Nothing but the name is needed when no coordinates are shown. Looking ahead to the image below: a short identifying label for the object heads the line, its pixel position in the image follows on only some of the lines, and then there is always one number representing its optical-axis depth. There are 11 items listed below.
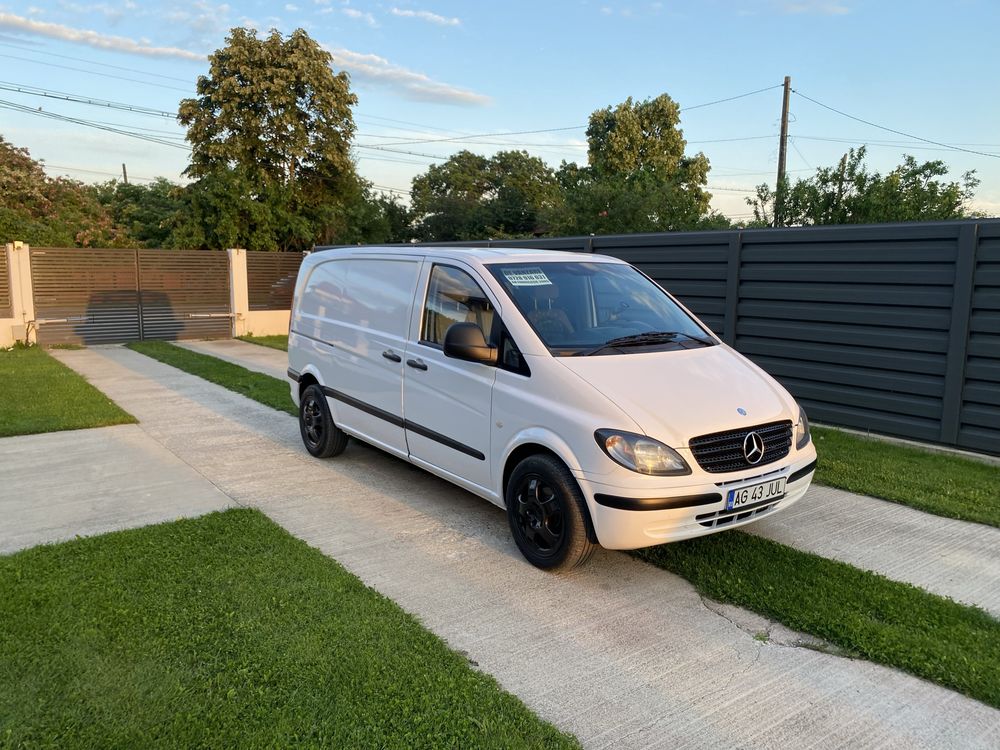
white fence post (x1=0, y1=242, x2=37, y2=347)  14.70
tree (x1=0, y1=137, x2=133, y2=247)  31.02
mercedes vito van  3.83
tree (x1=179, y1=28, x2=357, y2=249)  29.11
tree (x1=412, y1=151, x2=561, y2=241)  51.25
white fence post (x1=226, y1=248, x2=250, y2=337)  17.67
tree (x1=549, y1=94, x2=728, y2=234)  23.33
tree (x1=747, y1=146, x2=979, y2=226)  14.90
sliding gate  15.31
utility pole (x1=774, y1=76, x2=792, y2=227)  26.34
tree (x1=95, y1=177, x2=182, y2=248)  41.50
